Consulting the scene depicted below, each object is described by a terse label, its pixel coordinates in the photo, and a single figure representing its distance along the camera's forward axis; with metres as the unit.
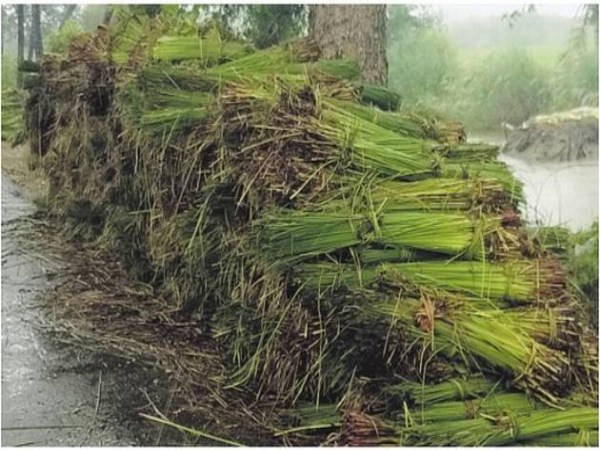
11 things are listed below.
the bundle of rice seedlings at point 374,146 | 2.32
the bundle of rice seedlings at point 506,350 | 2.01
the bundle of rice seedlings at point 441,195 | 2.27
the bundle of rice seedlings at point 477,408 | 2.01
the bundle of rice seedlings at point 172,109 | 2.85
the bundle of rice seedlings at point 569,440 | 2.00
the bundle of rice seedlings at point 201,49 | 3.21
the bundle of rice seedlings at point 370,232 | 2.19
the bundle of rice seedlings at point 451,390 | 2.04
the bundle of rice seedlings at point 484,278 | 2.12
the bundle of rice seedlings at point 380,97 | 3.15
